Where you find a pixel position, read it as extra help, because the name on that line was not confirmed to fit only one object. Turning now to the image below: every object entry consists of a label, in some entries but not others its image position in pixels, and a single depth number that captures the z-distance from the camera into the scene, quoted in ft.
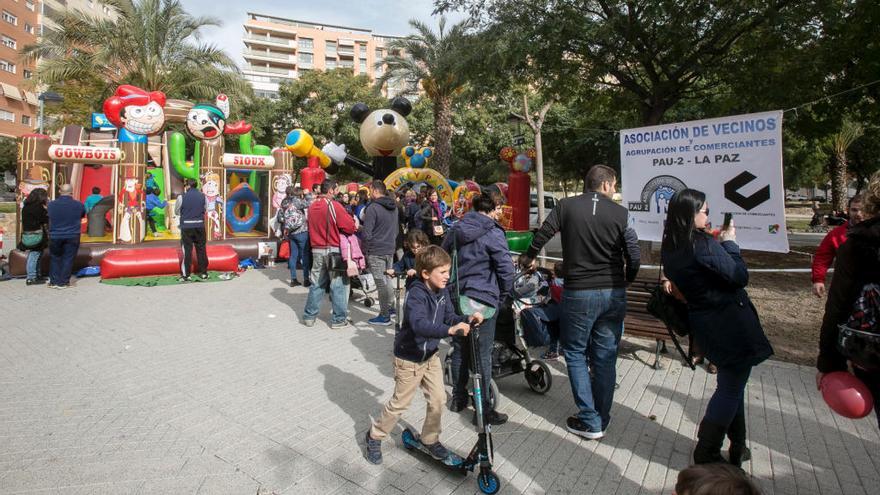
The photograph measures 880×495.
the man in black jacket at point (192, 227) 30.04
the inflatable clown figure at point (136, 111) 36.24
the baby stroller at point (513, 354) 14.07
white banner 17.40
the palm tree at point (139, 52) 59.00
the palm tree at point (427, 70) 67.41
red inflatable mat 30.60
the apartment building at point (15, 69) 149.79
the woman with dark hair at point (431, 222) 31.97
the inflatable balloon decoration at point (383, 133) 47.42
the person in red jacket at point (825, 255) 15.43
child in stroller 14.33
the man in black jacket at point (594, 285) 11.21
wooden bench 15.94
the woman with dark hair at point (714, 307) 9.09
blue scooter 9.36
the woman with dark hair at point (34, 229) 28.63
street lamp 49.78
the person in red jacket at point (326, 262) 21.66
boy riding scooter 10.07
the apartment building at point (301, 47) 242.17
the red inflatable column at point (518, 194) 51.21
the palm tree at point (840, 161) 76.13
